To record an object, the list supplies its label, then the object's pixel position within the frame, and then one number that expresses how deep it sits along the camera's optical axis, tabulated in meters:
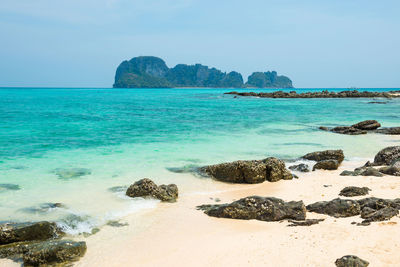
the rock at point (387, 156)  12.81
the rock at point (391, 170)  10.76
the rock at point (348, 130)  22.27
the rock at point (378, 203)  7.53
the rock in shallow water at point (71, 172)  11.63
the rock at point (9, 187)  10.23
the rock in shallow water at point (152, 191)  9.23
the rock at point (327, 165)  12.40
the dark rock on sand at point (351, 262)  5.09
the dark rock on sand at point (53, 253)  5.73
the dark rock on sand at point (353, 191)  8.90
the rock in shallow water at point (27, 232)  6.49
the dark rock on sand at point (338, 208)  7.47
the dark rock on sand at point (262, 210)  7.42
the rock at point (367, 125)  23.72
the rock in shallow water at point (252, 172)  10.87
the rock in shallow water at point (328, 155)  13.54
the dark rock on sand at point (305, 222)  7.02
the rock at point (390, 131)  22.34
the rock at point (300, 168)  12.24
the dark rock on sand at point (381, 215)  6.86
